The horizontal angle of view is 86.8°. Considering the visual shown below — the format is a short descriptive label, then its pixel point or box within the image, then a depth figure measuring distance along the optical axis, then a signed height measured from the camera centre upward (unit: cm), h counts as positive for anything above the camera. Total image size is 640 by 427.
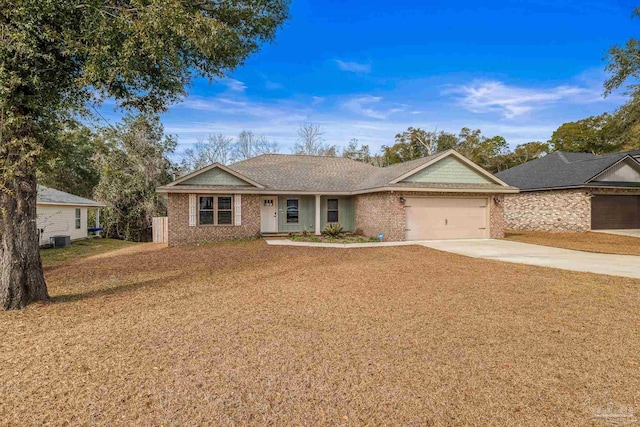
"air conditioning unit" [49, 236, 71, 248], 1605 -122
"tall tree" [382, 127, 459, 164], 4322 +865
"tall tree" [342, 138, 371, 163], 4428 +796
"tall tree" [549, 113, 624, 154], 3581 +796
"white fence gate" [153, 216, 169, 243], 1760 -79
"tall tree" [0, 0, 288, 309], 547 +268
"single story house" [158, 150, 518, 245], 1488 +44
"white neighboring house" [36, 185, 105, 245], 1586 +7
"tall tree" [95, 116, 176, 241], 2158 +232
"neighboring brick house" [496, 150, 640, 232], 1814 +71
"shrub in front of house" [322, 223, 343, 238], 1614 -88
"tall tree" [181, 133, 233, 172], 3167 +604
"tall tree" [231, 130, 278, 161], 3472 +705
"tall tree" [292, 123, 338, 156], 3446 +741
